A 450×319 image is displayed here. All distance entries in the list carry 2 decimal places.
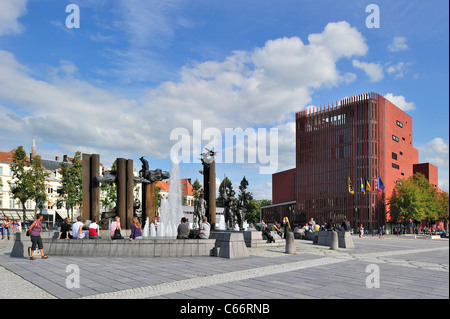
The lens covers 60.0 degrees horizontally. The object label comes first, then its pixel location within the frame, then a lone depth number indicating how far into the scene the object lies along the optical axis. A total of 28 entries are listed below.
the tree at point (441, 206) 76.88
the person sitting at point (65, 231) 16.39
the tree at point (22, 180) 48.00
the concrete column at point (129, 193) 26.64
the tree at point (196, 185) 90.12
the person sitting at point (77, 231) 16.42
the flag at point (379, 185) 58.62
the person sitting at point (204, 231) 16.10
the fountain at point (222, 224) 28.17
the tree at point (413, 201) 68.88
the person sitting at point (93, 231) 16.22
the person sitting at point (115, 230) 15.52
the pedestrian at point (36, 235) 13.79
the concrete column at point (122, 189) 26.47
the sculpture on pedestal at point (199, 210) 26.38
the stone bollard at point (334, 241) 20.34
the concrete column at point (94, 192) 25.59
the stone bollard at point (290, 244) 17.19
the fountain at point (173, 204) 31.85
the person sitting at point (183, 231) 15.46
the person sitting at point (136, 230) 15.41
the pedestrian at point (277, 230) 24.73
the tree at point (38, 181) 49.00
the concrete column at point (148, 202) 28.73
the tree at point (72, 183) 49.72
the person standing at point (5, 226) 29.04
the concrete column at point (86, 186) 25.38
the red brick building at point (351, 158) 75.56
